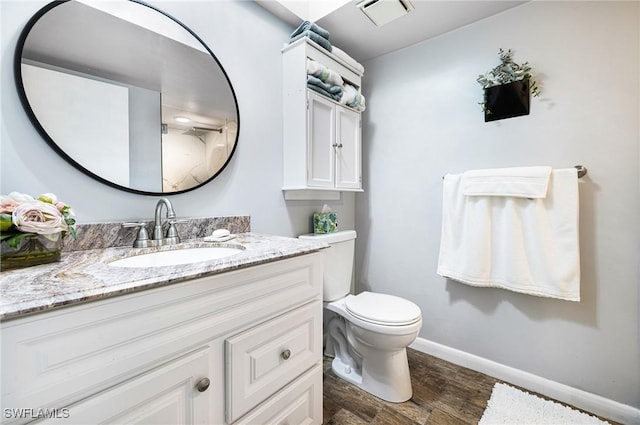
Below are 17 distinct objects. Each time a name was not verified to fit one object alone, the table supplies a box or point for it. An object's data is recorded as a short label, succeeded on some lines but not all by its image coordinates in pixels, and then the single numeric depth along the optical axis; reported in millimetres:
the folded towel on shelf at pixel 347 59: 1666
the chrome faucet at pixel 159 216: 1044
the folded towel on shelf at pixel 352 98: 1729
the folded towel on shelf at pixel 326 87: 1522
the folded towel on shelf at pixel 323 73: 1512
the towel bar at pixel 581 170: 1337
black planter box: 1475
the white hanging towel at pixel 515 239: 1341
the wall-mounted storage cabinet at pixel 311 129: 1524
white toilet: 1341
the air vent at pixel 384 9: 1470
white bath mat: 1267
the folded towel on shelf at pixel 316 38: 1504
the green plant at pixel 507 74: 1469
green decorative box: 1774
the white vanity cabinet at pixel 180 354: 500
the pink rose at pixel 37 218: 676
